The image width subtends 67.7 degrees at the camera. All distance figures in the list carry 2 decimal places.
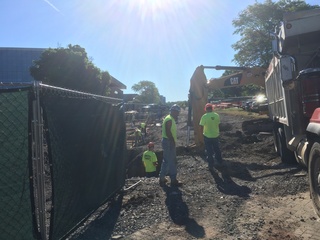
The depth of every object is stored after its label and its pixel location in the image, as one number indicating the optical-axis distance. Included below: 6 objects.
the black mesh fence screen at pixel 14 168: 2.33
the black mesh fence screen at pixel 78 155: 2.74
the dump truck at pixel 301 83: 3.62
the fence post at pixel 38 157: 2.50
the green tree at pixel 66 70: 15.92
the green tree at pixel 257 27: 26.54
